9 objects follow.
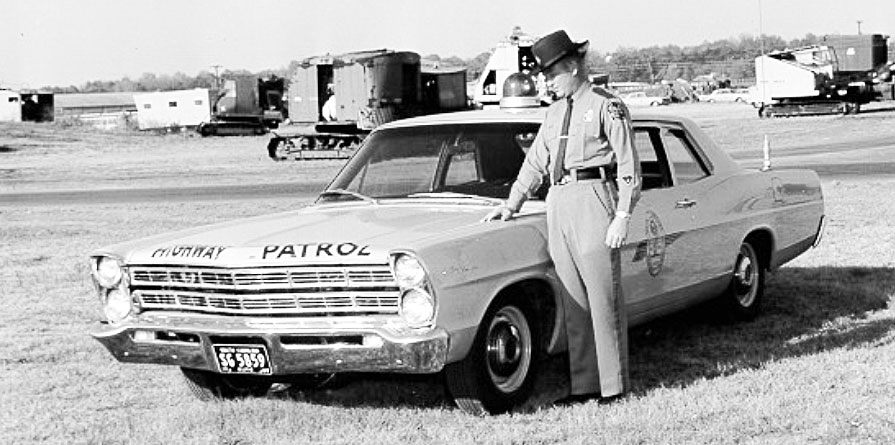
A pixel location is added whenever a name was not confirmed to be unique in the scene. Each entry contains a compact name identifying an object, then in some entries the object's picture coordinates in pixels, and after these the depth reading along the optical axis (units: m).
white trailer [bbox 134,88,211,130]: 77.75
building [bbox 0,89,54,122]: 79.25
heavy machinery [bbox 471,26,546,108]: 47.94
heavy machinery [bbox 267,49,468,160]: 40.28
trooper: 6.81
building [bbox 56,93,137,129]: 92.74
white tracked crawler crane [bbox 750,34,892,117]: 50.97
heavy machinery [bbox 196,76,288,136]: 63.97
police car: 6.37
